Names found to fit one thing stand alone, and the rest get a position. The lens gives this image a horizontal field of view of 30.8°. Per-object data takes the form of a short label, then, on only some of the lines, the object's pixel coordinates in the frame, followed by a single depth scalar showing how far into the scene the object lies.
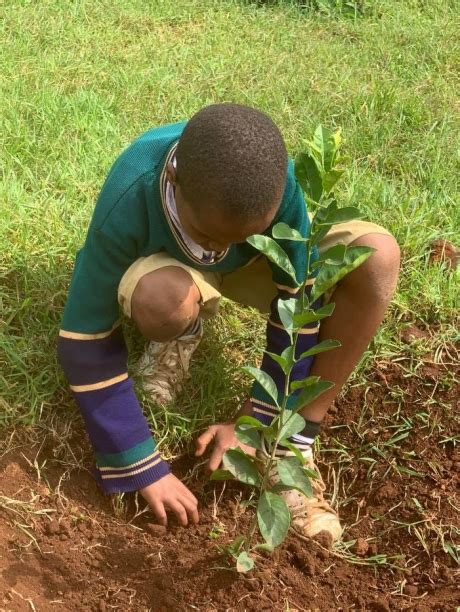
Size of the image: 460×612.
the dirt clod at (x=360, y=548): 2.15
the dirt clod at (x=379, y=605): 1.95
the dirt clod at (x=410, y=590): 2.03
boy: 1.99
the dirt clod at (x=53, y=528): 2.01
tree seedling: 1.58
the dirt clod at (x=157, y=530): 2.08
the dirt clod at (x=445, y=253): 2.86
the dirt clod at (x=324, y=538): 2.11
